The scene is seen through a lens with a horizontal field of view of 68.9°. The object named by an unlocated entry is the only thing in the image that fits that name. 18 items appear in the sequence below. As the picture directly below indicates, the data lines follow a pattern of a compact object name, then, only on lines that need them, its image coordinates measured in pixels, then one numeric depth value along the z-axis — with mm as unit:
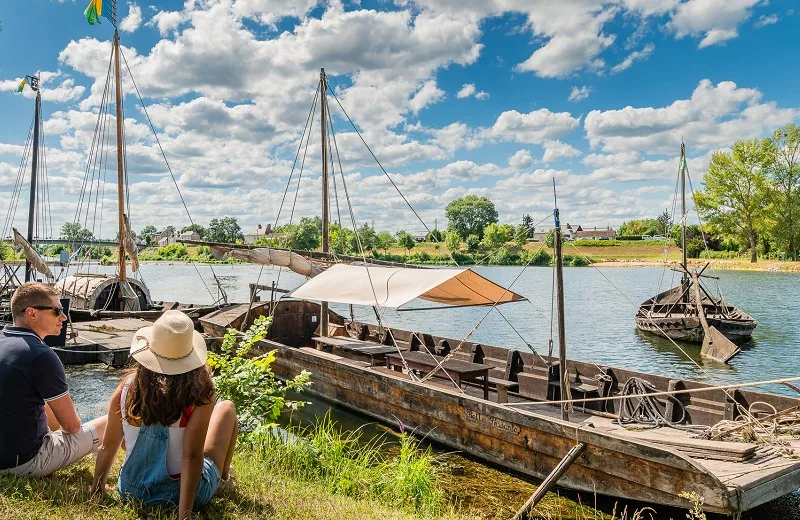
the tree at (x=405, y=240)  113194
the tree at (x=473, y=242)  115062
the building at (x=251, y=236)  177350
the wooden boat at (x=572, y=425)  6547
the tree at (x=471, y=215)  137125
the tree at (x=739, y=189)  62750
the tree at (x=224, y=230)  161662
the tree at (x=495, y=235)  116000
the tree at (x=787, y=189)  62500
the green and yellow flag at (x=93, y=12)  20734
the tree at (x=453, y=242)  114375
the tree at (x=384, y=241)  121375
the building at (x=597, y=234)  161875
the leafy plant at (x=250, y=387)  6782
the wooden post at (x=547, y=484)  6785
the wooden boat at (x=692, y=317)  22906
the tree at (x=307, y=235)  117706
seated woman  3834
